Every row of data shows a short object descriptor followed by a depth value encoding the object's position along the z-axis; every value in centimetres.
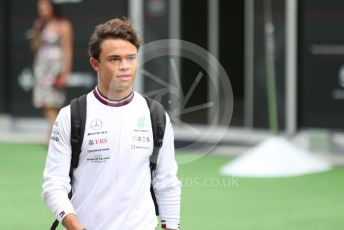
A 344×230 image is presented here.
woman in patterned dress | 2867
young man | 834
